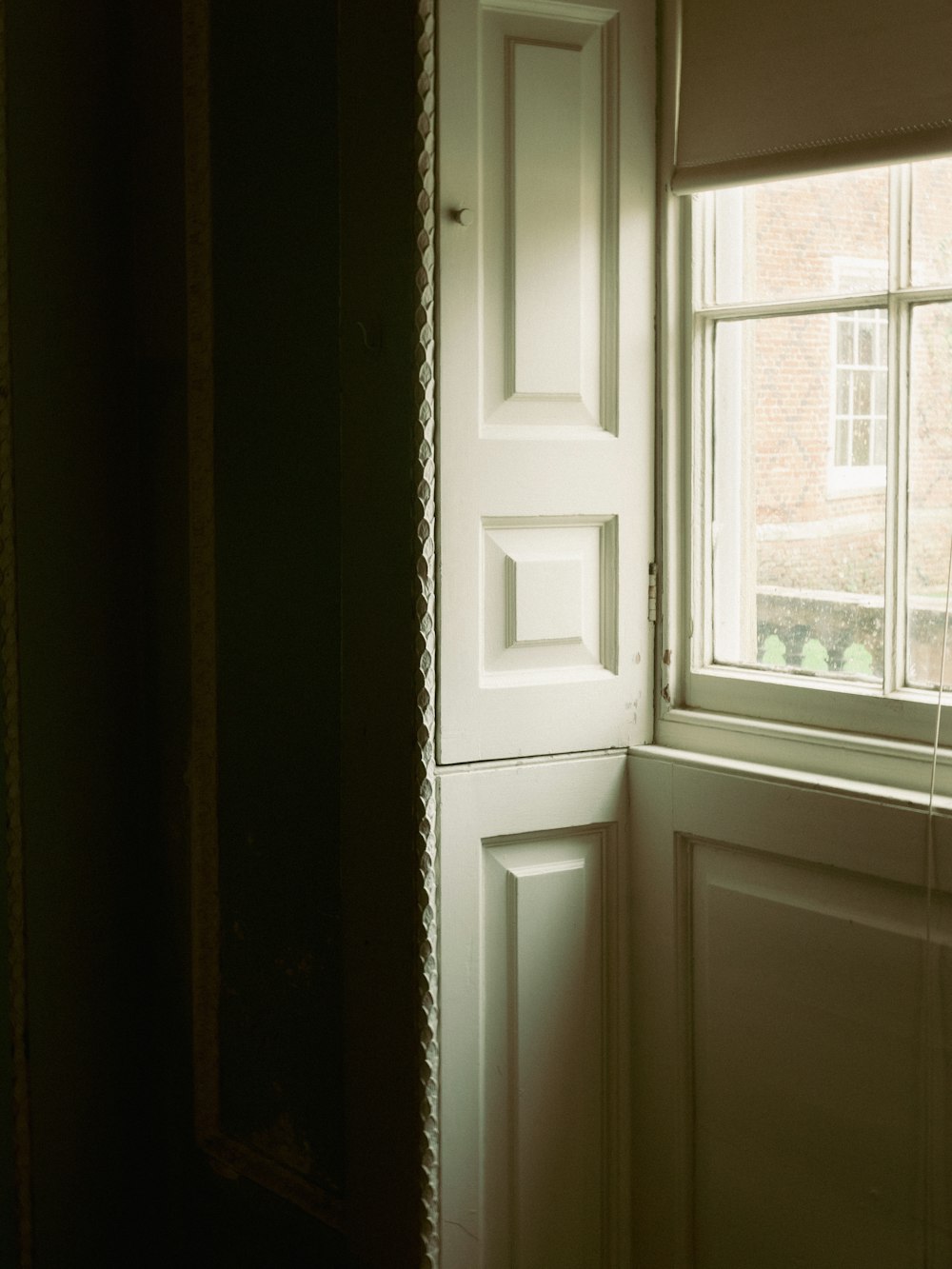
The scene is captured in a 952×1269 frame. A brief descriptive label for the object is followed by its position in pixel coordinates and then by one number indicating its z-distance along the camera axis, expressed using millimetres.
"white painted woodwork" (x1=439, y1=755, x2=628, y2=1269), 2025
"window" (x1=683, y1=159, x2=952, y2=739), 1857
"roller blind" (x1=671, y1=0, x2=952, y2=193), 1746
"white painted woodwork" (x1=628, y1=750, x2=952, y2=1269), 1831
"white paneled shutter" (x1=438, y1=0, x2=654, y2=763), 1968
